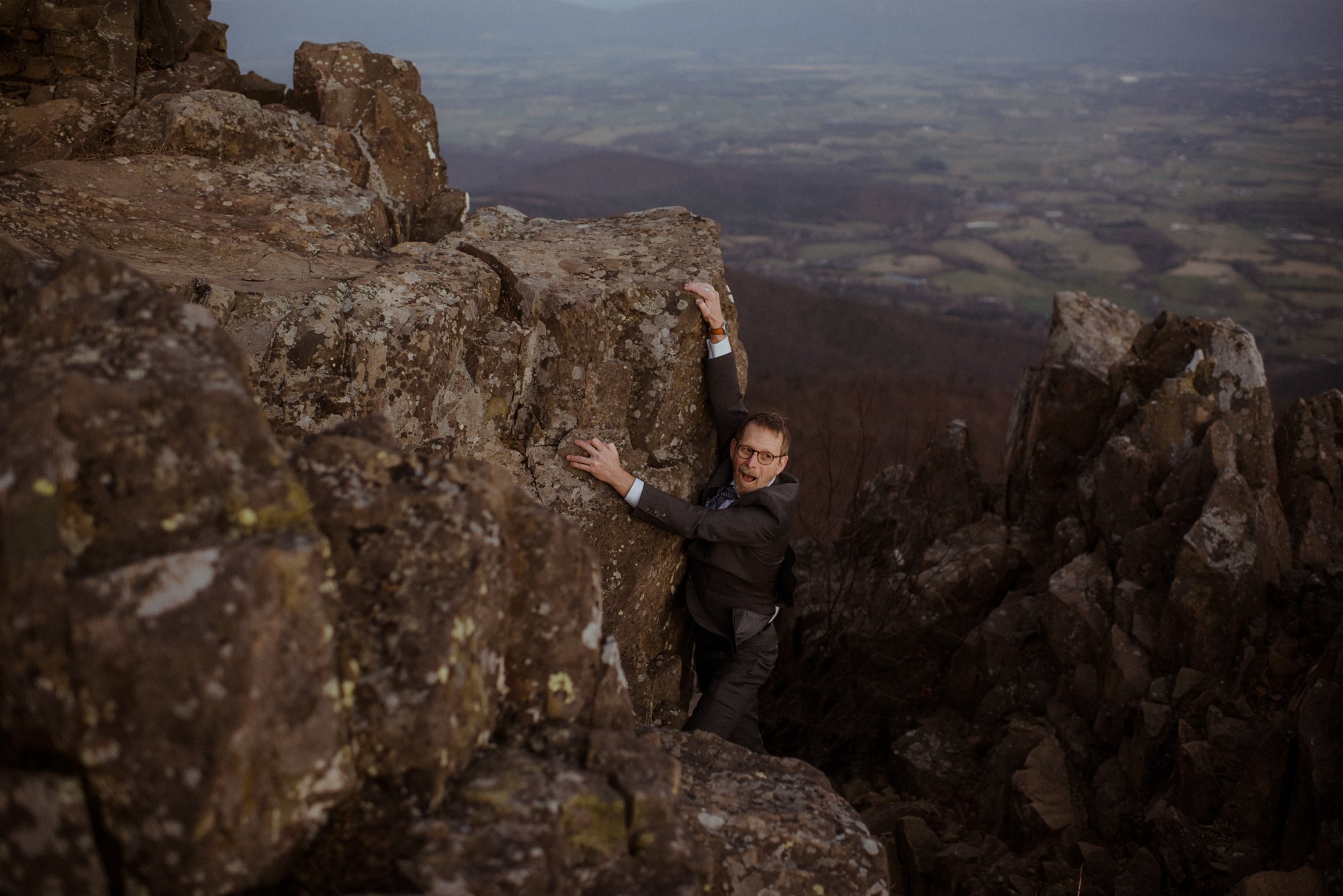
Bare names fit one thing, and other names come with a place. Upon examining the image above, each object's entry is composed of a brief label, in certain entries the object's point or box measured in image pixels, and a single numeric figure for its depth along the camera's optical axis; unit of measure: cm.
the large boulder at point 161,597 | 315
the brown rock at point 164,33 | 993
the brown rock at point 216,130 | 873
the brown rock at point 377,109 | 1037
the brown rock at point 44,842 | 306
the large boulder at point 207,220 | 704
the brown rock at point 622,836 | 371
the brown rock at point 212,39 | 1068
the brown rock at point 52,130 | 830
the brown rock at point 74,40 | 905
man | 752
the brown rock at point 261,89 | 1062
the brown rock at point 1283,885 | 646
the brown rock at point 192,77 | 959
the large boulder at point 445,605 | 387
